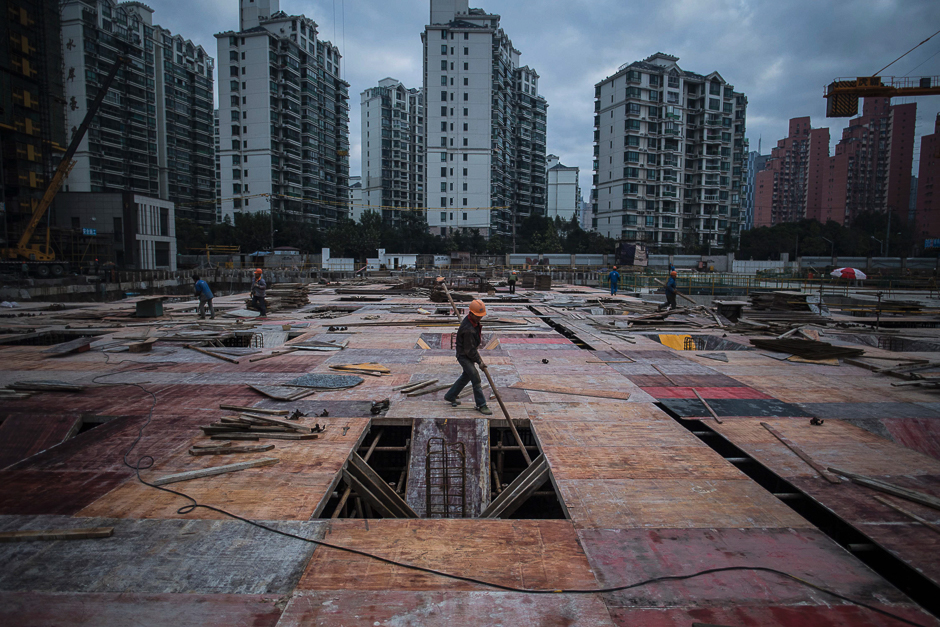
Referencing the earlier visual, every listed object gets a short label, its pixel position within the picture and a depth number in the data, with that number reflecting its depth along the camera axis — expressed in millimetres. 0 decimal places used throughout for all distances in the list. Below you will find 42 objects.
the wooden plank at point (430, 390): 8922
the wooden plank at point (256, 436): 6734
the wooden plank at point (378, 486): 5711
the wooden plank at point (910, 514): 4639
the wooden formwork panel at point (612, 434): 6742
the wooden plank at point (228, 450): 6246
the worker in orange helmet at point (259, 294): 18328
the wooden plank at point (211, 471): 5488
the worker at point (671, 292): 19527
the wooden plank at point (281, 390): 8609
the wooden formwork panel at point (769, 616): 3484
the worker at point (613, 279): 26562
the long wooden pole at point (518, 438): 6436
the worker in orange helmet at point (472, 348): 7797
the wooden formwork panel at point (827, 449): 5977
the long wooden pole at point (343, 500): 5073
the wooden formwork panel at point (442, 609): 3480
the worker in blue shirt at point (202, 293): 16933
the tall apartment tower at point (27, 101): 38344
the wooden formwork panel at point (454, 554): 3904
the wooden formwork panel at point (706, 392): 9008
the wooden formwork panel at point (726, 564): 3748
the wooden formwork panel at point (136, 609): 3484
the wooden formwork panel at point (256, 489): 4941
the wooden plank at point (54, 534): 4410
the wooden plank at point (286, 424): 6906
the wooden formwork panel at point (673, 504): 4793
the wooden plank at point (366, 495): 5644
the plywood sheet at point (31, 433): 6512
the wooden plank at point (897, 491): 5032
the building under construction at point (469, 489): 3746
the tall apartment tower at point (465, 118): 72875
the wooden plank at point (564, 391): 8875
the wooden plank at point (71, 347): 11977
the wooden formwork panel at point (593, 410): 7754
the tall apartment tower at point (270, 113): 72938
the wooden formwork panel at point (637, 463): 5809
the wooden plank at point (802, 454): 5646
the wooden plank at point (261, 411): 7531
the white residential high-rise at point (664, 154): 75188
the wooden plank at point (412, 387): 9011
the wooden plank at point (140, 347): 12466
